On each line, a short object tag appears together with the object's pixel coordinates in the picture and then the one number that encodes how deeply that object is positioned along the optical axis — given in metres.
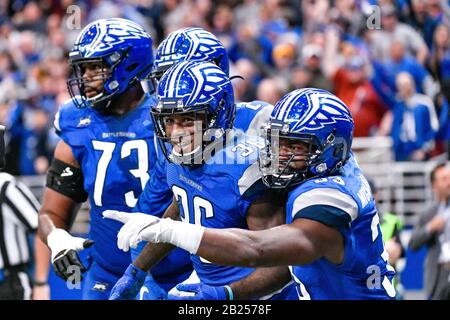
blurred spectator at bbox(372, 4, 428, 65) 10.98
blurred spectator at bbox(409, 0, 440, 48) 11.21
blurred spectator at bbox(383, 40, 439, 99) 10.62
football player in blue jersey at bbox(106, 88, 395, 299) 3.88
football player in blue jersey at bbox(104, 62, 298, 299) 4.44
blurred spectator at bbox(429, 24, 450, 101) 10.66
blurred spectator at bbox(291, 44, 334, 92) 10.58
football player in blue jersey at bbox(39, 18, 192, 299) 5.46
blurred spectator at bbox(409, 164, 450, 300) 7.36
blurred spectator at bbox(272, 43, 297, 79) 11.17
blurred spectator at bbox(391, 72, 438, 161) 10.13
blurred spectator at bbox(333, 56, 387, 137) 10.66
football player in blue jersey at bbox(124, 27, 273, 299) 5.10
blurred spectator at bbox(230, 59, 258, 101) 10.71
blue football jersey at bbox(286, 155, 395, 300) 4.00
